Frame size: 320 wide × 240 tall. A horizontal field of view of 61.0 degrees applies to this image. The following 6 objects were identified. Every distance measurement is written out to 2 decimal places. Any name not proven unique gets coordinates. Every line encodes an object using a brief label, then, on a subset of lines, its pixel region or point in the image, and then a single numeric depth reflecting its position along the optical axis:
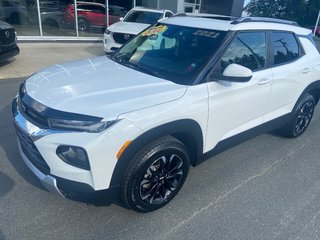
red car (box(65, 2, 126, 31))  11.61
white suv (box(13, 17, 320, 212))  2.06
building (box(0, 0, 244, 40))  10.51
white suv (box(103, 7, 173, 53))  8.18
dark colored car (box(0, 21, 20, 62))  6.56
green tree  31.05
